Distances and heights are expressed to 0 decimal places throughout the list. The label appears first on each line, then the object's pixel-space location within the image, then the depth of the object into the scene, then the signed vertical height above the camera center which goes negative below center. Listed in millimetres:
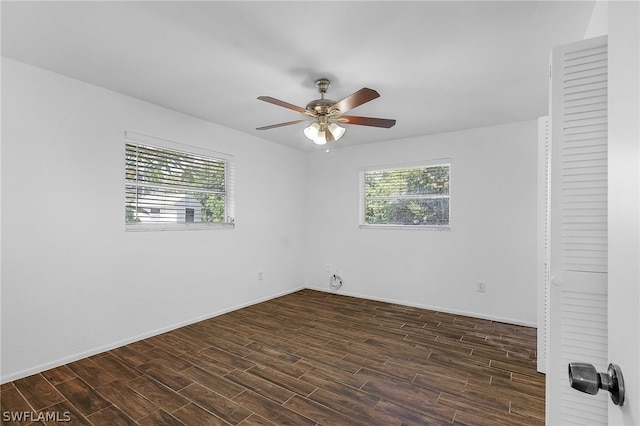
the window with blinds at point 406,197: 4281 +248
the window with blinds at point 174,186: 3145 +287
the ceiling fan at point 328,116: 2295 +812
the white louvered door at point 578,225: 1279 -40
